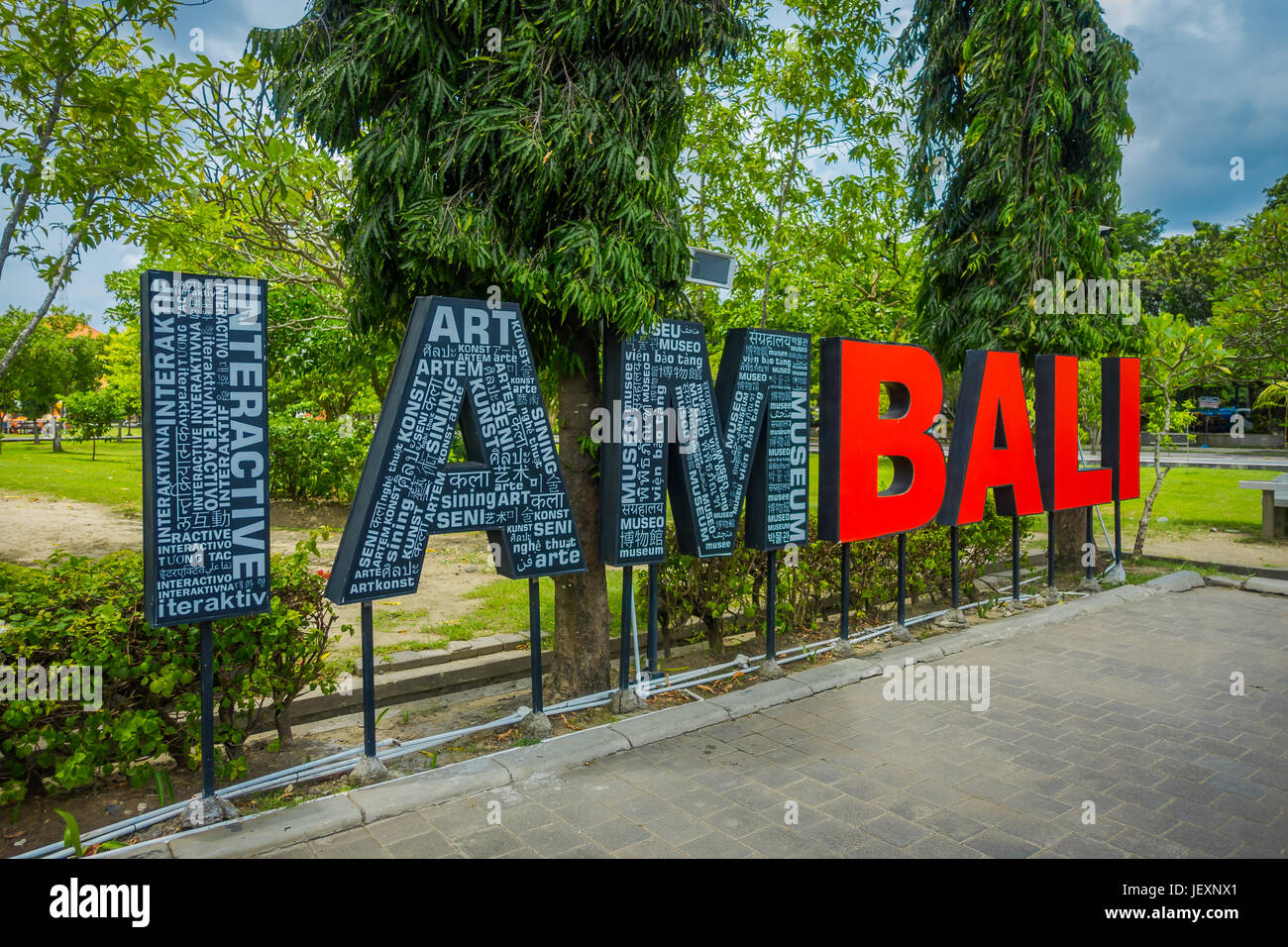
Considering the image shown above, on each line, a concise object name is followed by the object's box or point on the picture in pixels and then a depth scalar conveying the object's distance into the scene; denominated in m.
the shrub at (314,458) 15.80
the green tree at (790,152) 9.30
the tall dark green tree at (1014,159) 9.49
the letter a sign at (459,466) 4.59
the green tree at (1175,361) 12.40
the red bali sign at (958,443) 6.94
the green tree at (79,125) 5.70
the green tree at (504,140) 4.98
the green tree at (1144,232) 45.06
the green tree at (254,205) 6.93
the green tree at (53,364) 33.56
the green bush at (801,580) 7.36
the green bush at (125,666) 3.99
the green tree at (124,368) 31.44
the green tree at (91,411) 34.25
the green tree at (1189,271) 17.61
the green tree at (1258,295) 14.02
